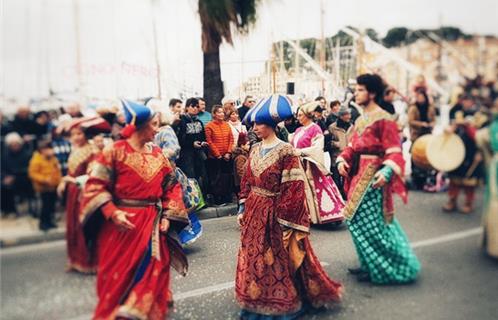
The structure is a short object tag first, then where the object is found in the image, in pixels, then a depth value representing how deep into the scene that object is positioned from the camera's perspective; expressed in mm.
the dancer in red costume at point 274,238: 2795
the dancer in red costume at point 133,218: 2283
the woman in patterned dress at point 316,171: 3138
